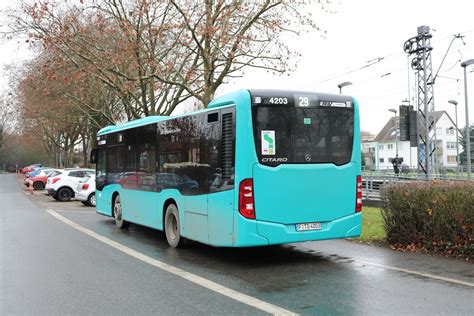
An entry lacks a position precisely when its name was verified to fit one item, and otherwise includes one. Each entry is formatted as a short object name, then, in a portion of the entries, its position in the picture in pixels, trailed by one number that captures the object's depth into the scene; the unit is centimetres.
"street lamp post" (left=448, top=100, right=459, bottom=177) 4210
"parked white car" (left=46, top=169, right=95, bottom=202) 2506
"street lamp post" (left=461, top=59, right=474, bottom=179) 2455
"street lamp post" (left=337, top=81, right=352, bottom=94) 2573
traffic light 2120
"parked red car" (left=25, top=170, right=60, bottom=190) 3671
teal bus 771
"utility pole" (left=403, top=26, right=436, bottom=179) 2188
